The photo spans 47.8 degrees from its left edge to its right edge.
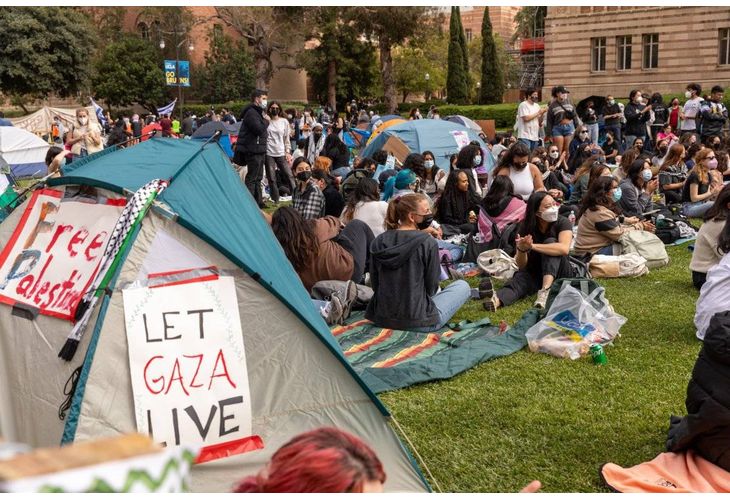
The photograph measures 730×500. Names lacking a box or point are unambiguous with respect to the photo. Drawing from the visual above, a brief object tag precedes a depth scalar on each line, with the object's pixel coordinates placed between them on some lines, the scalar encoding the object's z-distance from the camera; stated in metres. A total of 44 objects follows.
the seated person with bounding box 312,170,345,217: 9.48
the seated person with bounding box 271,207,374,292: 6.59
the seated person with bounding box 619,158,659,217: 9.44
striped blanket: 5.46
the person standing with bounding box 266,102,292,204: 13.68
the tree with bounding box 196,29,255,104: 51.19
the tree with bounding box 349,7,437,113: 43.91
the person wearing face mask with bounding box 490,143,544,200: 9.17
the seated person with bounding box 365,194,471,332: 6.21
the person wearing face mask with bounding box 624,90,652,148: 17.44
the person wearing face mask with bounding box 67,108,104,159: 14.55
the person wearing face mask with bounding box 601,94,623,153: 17.66
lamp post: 49.20
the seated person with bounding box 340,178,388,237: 8.03
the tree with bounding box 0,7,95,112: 41.56
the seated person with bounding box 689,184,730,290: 6.43
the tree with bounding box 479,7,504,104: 46.84
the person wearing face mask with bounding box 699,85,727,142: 15.80
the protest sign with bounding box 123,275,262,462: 3.77
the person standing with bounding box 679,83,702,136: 16.30
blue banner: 35.12
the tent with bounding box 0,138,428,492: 3.78
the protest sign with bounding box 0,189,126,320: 4.17
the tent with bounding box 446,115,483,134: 18.32
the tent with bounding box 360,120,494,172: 14.38
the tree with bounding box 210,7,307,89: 44.12
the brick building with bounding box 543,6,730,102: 37.44
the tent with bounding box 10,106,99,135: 28.91
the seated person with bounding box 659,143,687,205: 11.57
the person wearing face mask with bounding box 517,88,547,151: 14.23
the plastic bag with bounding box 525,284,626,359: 5.77
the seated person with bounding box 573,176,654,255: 8.02
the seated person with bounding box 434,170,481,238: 9.55
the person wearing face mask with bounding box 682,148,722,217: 10.36
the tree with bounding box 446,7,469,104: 46.66
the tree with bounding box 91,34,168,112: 48.41
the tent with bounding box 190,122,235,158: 18.48
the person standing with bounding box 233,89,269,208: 12.35
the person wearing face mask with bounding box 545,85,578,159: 14.44
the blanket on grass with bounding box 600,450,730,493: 3.74
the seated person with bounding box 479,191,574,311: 7.04
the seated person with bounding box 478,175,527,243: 8.53
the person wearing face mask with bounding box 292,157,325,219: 8.94
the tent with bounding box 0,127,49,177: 19.56
